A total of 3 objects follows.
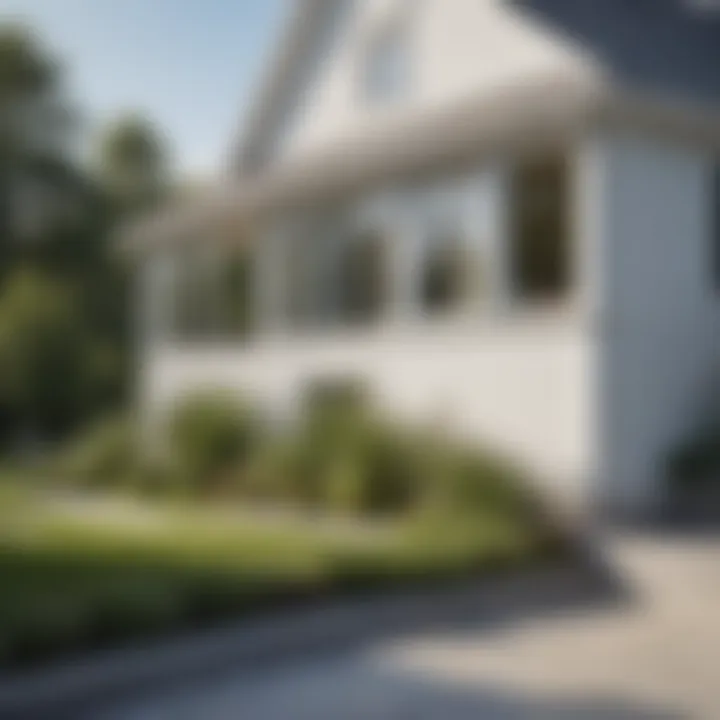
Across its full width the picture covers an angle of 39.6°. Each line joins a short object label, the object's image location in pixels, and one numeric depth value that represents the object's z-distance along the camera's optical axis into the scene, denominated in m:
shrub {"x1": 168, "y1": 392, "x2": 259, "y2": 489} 9.66
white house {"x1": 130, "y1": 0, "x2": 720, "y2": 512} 7.20
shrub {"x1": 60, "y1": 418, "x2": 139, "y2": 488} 9.53
